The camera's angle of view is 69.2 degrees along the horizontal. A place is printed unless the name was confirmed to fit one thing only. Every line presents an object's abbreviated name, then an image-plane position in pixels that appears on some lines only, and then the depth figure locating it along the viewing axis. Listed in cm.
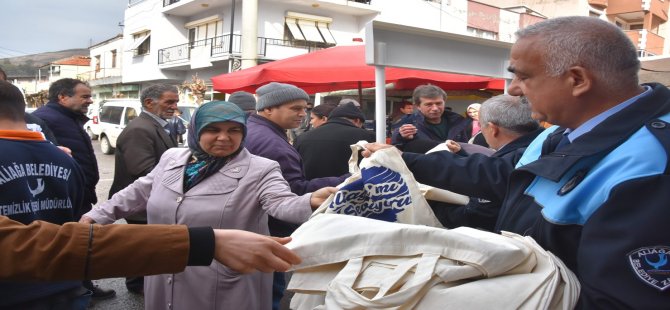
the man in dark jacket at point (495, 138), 213
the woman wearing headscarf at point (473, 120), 491
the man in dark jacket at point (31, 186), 191
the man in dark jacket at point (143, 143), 389
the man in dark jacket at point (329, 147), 370
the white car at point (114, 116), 1566
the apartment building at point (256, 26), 2288
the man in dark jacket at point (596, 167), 105
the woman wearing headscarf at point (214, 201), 237
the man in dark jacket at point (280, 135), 311
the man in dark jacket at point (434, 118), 449
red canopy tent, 588
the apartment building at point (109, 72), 3264
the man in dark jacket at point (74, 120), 398
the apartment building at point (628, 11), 2647
